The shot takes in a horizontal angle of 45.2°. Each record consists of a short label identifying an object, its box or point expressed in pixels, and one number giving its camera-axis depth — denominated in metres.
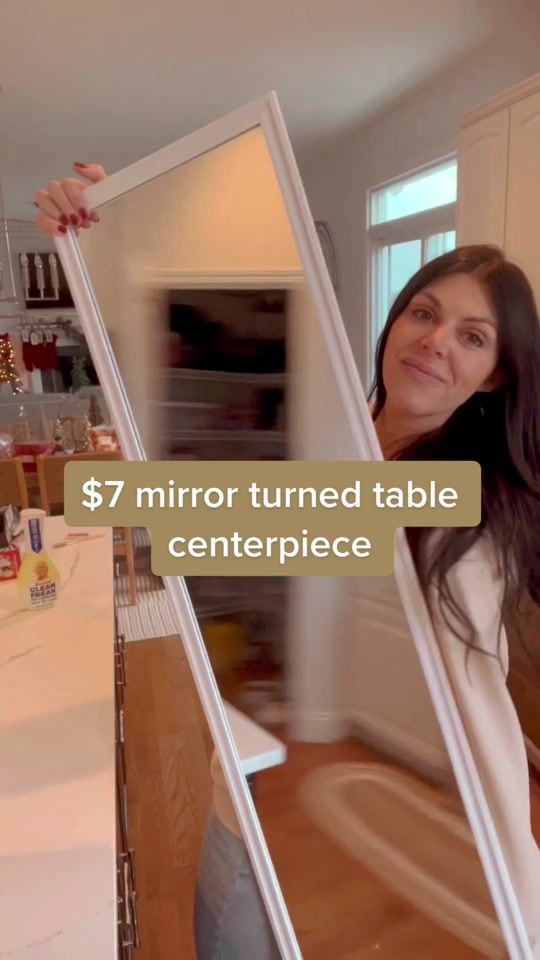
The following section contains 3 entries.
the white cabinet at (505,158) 1.26
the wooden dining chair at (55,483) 2.61
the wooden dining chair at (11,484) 2.79
